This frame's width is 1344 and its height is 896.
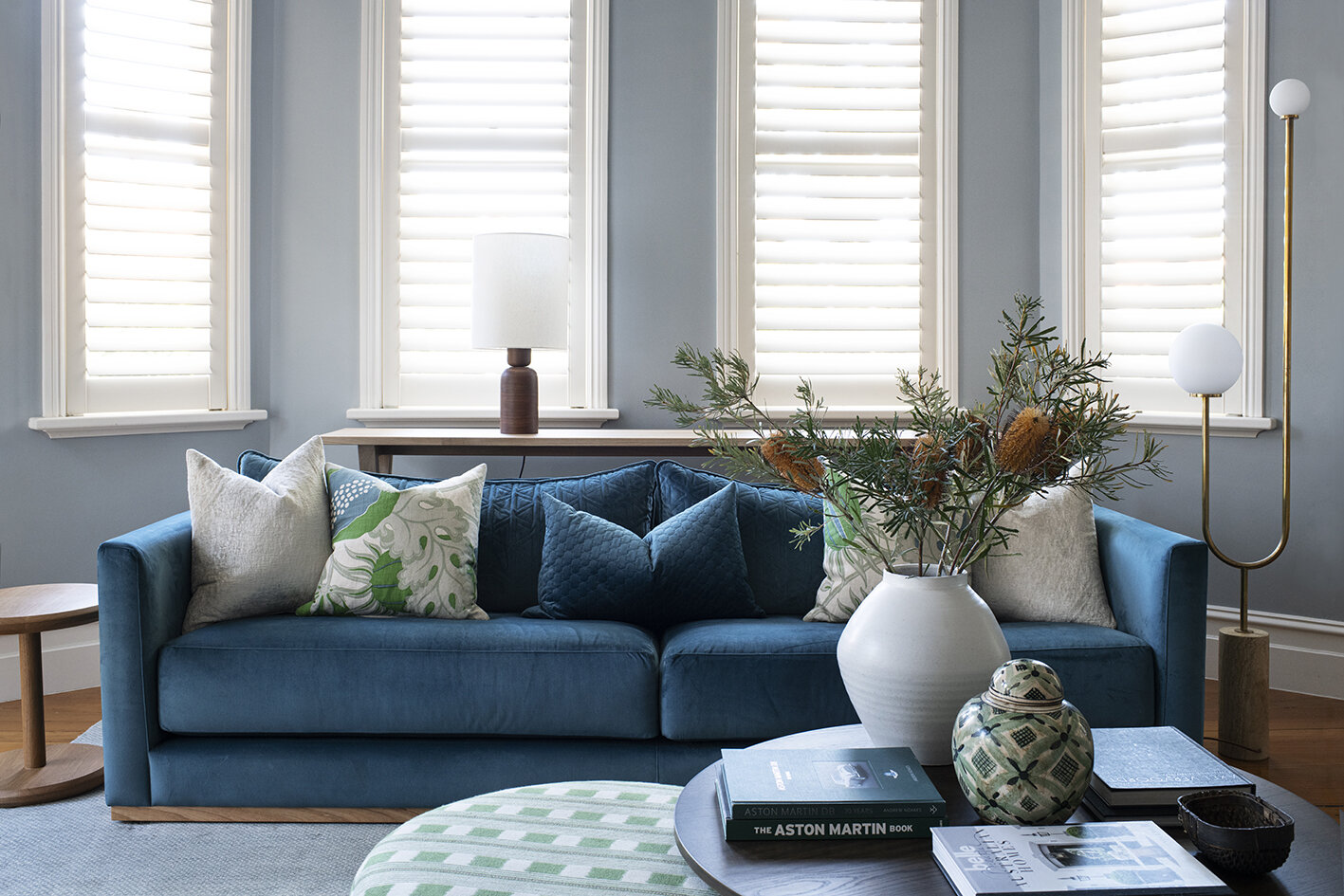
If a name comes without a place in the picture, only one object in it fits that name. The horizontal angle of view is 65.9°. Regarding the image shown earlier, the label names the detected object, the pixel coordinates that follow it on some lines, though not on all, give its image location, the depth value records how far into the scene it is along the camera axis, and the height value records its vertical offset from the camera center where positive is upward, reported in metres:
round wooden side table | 2.48 -0.78
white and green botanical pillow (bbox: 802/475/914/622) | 2.57 -0.39
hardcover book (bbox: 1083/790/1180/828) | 1.30 -0.49
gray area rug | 2.08 -0.92
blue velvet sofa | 2.29 -0.62
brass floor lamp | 2.83 -0.61
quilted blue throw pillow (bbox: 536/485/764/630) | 2.56 -0.37
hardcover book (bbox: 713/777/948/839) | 1.26 -0.49
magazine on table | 1.07 -0.48
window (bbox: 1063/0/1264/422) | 3.47 +0.84
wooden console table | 3.35 -0.07
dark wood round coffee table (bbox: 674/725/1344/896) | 1.14 -0.51
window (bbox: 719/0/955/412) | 3.84 +0.84
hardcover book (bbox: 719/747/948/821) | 1.26 -0.46
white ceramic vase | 1.43 -0.33
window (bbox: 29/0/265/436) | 3.40 +0.71
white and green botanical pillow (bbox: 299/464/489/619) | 2.52 -0.34
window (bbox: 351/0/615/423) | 3.79 +0.95
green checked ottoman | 1.34 -0.59
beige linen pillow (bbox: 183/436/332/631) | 2.47 -0.30
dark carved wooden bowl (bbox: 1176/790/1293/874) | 1.13 -0.46
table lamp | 3.31 +0.43
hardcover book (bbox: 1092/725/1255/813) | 1.32 -0.46
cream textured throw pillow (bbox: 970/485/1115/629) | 2.53 -0.36
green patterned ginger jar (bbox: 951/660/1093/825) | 1.23 -0.39
